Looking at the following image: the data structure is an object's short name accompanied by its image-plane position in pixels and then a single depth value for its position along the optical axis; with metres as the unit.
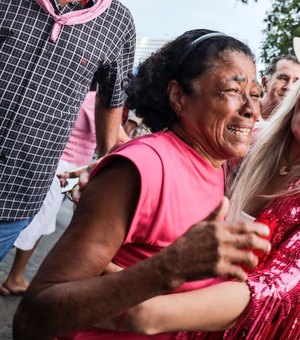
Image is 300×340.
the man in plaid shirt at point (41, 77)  2.01
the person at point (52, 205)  3.31
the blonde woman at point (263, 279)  1.24
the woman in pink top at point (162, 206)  1.07
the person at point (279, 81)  4.44
